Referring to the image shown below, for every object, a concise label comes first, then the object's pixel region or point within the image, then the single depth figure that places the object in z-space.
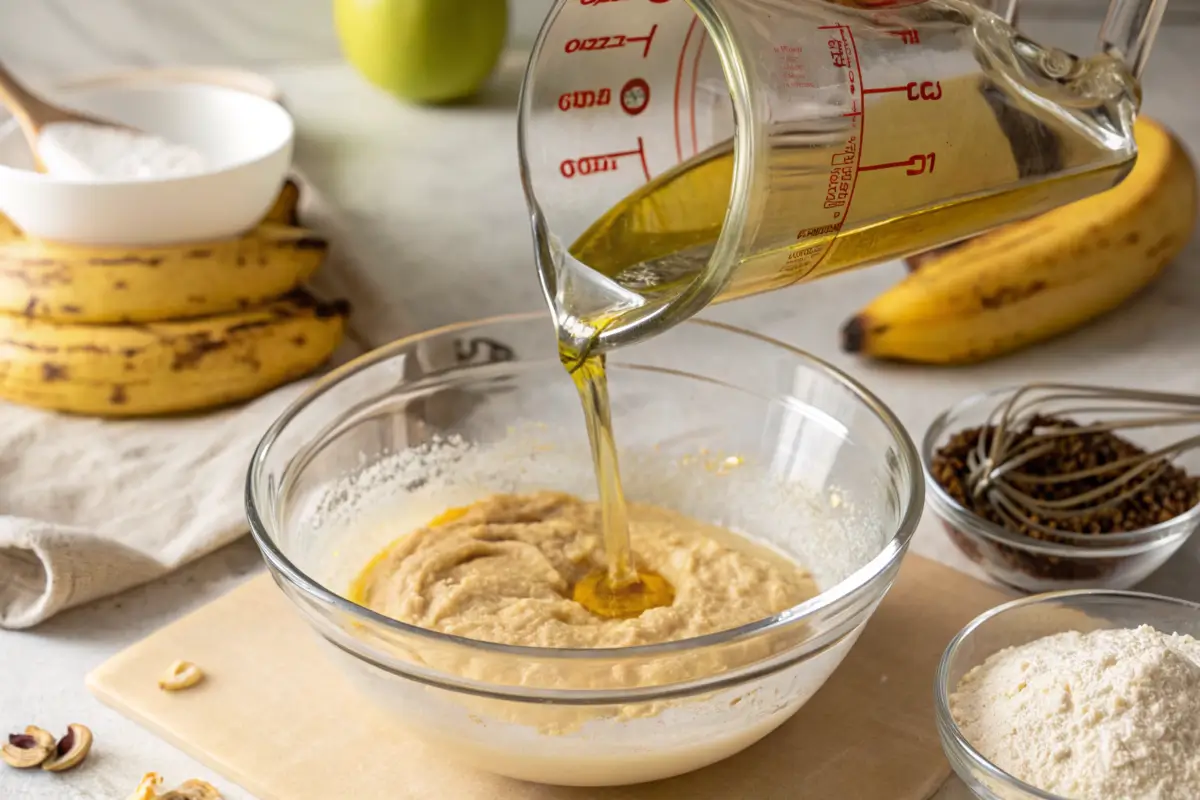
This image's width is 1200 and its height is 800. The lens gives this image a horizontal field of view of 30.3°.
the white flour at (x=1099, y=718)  0.67
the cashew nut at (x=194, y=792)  0.71
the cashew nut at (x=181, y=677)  0.75
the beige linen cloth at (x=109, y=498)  0.79
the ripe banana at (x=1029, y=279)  0.94
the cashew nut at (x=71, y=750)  0.73
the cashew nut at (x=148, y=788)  0.71
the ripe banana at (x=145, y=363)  0.88
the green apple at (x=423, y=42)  1.14
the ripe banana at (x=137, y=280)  0.89
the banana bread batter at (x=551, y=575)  0.73
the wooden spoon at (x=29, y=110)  0.92
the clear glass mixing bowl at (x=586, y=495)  0.68
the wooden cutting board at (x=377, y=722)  0.72
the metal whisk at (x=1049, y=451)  0.80
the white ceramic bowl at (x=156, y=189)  0.89
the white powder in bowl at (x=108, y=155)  0.91
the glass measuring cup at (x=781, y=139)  0.67
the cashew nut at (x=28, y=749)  0.73
